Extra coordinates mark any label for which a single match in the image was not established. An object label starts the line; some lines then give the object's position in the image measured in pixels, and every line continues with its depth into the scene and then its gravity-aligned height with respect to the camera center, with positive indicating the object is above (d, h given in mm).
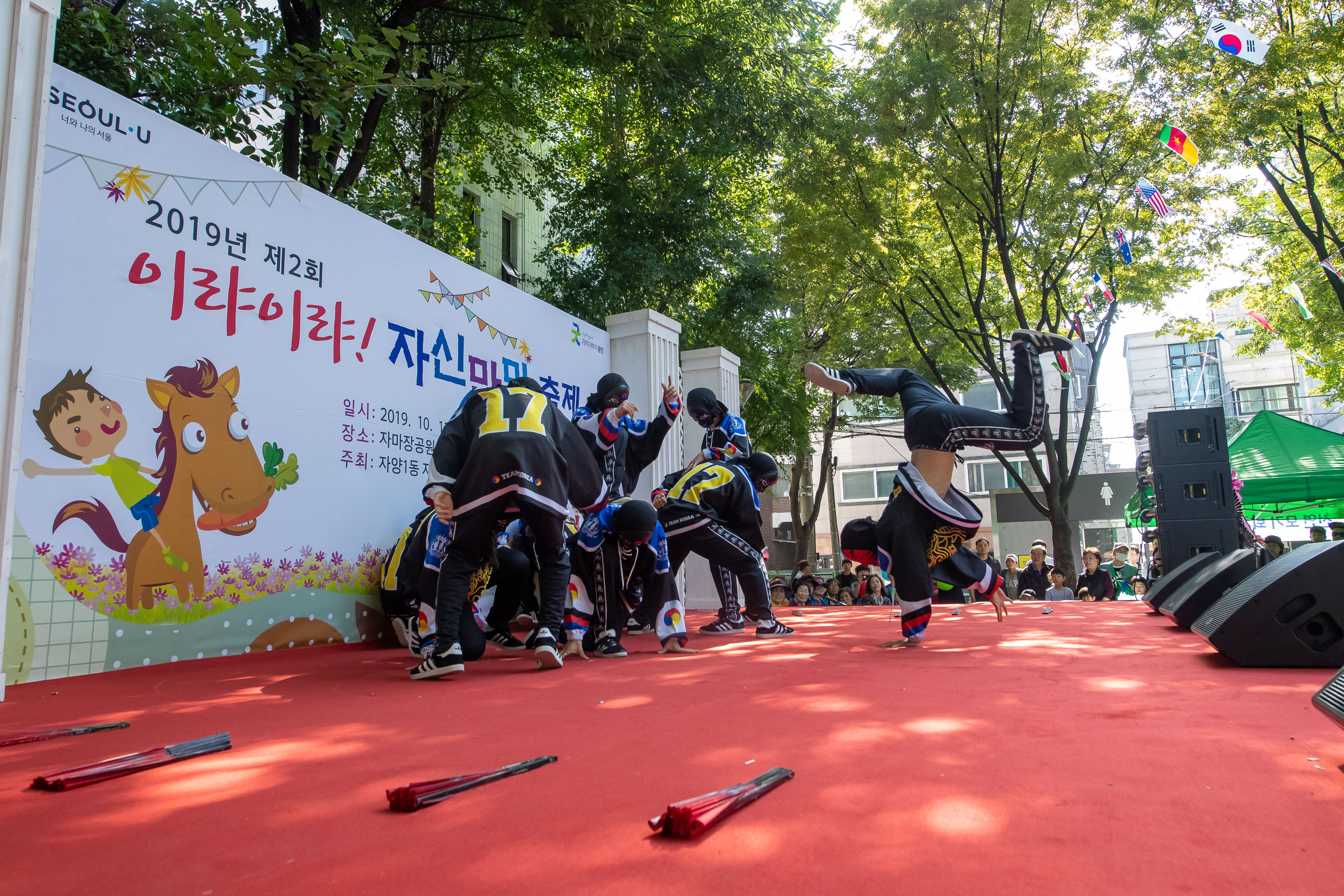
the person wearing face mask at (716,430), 5320 +760
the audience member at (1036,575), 9789 -464
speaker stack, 8109 +490
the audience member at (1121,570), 11039 -561
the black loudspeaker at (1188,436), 8250 +1019
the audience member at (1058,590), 9281 -610
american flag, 9523 +3986
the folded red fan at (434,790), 1542 -484
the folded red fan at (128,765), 1721 -485
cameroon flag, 8773 +4224
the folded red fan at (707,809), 1354 -471
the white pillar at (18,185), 2602 +1227
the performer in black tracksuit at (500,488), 3457 +255
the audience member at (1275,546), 9594 -145
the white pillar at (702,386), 8680 +1627
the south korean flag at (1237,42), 7371 +4844
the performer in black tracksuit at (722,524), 4941 +120
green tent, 11039 +959
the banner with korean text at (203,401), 3600 +800
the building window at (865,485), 28984 +2037
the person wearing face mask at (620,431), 4539 +667
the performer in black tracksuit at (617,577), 4250 -179
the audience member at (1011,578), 11648 -607
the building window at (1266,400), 26531 +4435
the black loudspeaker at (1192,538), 8016 -35
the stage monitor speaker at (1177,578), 5773 -311
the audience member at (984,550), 7167 -103
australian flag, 10062 +3580
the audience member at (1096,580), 9234 -496
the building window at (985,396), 27906 +4994
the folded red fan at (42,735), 2191 -503
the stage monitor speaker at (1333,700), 1599 -342
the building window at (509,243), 14055 +5312
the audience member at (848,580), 10711 -516
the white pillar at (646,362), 7867 +1812
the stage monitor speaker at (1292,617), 2902 -314
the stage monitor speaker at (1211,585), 4438 -283
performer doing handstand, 4391 +454
